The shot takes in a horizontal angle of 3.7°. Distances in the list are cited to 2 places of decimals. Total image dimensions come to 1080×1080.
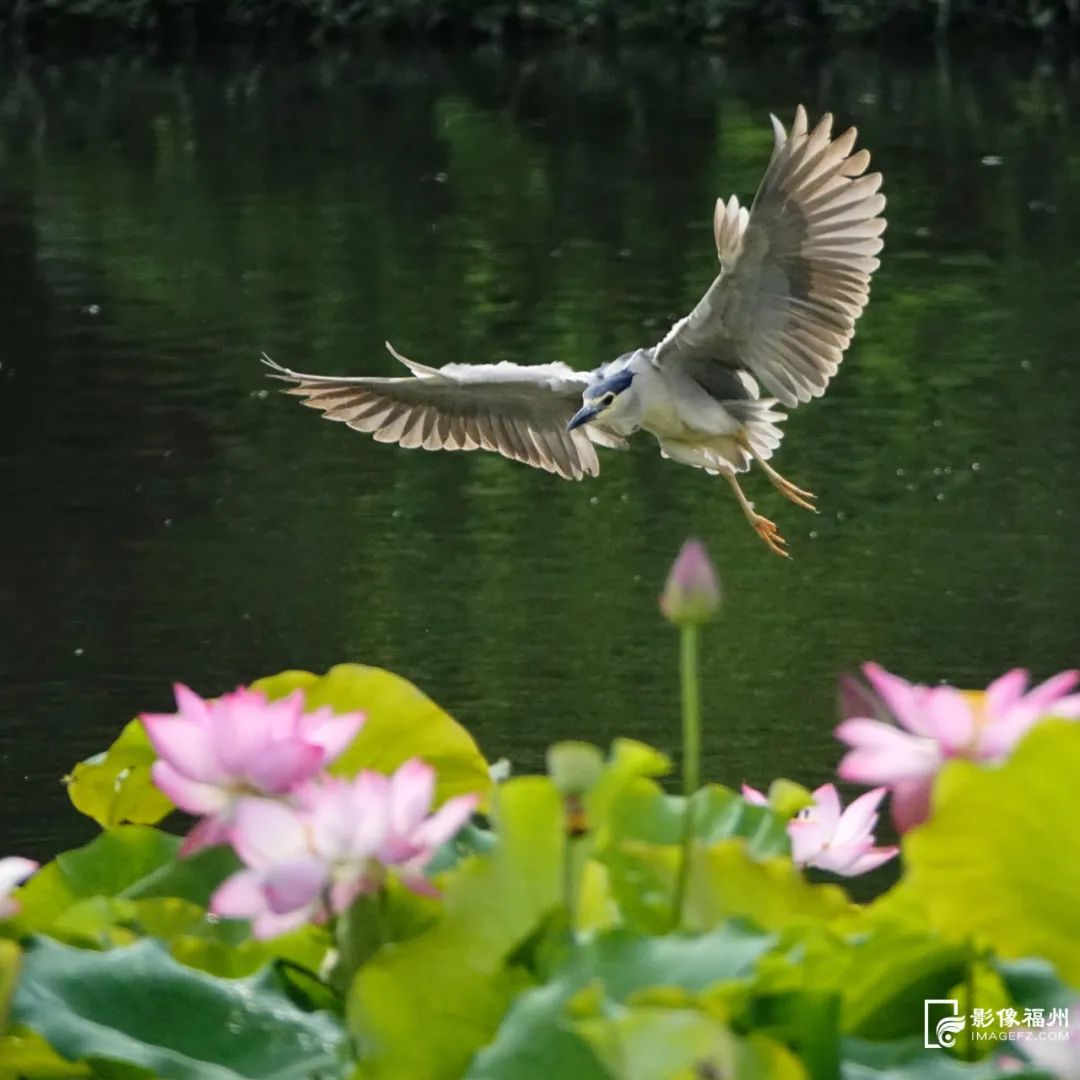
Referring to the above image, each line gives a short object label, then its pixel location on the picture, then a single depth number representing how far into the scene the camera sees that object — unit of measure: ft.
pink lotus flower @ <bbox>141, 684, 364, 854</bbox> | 47.06
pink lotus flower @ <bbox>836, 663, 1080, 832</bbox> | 46.98
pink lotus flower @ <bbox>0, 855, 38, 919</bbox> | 47.29
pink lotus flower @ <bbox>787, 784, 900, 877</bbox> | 48.69
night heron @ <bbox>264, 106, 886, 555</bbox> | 79.63
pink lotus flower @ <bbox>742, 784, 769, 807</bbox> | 48.77
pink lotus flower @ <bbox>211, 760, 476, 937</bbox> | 46.68
